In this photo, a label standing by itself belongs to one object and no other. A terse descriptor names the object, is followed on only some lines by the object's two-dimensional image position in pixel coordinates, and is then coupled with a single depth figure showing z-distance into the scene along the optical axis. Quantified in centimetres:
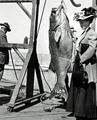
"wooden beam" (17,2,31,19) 688
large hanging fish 639
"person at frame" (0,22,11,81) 766
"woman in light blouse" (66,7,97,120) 457
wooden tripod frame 663
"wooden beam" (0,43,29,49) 667
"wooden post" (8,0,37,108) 609
